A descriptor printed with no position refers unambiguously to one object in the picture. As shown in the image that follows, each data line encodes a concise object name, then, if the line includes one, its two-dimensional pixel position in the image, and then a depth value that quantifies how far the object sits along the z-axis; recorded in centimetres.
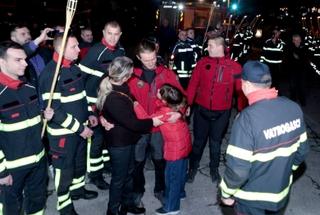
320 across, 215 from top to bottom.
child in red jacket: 431
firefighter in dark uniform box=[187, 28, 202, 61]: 902
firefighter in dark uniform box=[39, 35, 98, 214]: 414
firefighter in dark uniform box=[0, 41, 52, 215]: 359
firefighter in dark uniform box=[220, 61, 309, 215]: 303
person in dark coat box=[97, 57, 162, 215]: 394
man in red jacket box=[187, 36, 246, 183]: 525
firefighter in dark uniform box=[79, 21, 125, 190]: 521
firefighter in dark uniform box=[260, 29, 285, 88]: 940
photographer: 546
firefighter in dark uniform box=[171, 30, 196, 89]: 846
